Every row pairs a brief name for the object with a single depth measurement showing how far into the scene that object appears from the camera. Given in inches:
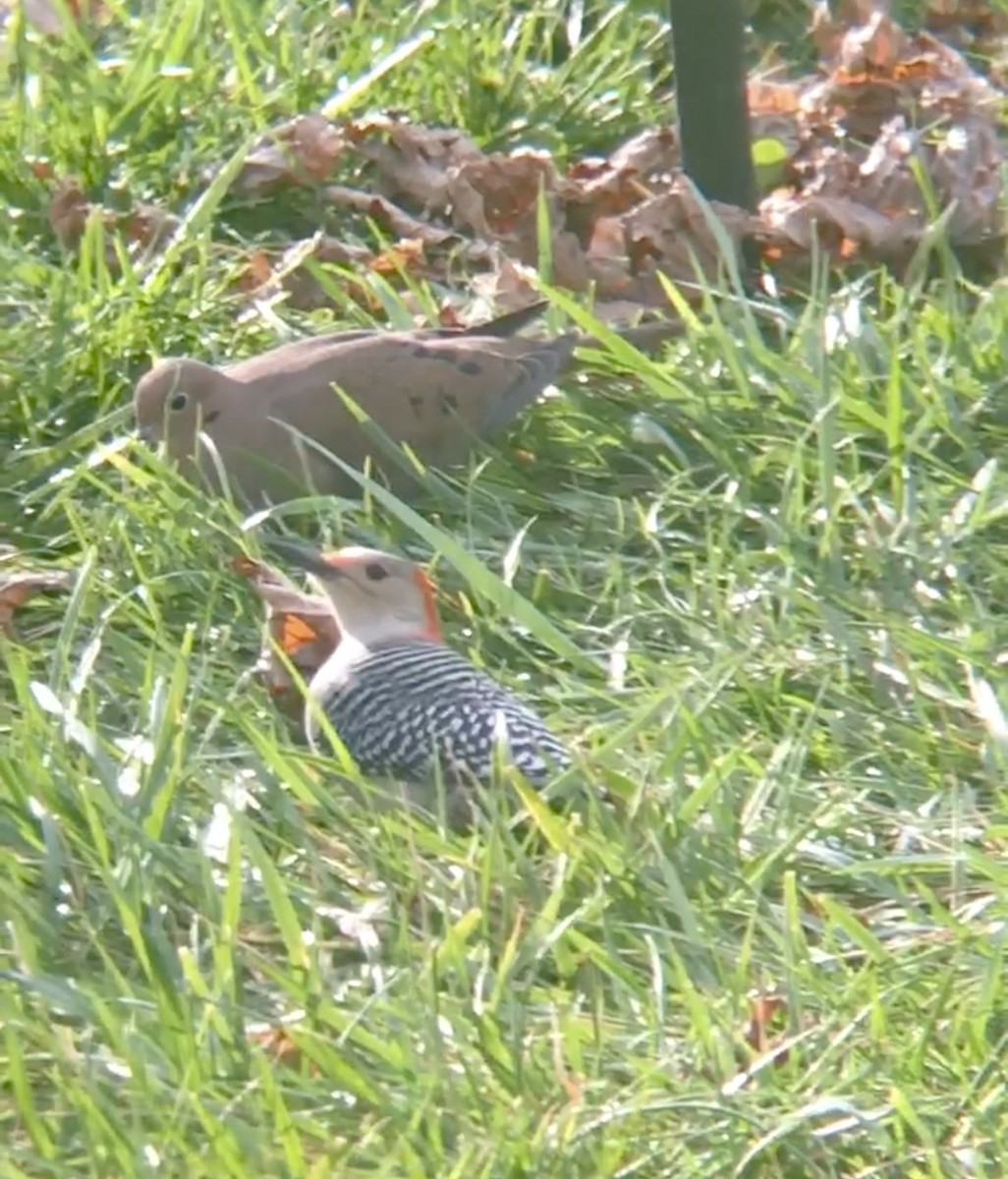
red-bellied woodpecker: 313.6
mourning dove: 392.2
